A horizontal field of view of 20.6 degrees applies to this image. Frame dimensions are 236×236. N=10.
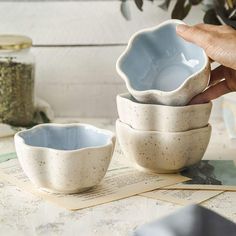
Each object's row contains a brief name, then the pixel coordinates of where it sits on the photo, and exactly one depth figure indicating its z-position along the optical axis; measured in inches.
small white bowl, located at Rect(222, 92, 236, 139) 38.8
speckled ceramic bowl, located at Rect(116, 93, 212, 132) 30.7
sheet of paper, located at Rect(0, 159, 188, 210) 28.2
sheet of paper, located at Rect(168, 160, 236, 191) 30.1
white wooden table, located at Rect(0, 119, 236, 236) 25.3
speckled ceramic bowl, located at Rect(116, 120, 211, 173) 30.9
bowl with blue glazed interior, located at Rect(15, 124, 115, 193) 27.7
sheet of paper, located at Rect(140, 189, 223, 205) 28.5
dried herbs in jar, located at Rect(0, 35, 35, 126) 38.7
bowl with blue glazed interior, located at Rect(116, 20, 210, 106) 33.2
